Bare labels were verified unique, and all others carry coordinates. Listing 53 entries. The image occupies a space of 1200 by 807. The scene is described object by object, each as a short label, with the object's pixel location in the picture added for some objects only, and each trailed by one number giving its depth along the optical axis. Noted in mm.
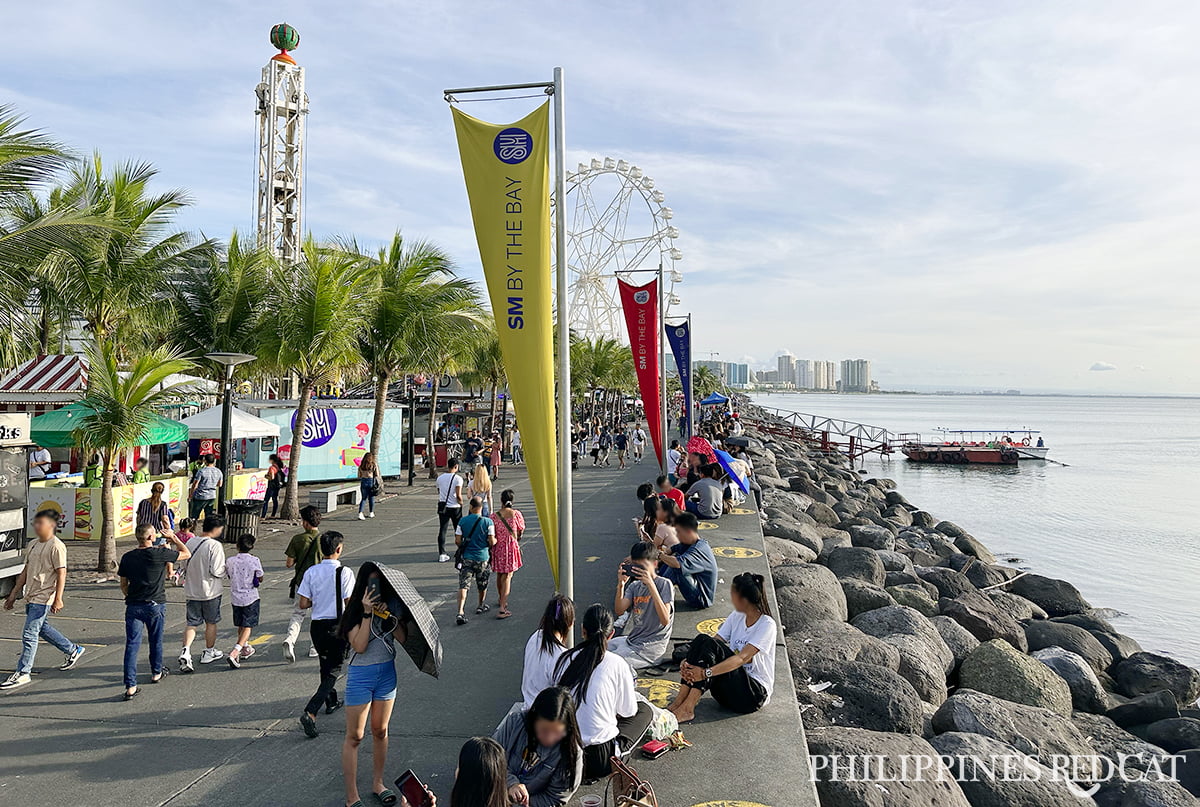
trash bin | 12898
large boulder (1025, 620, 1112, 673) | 12523
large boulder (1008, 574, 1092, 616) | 16734
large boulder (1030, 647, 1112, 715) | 10539
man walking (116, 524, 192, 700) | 7145
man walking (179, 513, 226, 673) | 7805
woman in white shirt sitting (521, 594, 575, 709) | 5215
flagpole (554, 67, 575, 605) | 7051
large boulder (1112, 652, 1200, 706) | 11406
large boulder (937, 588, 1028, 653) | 12422
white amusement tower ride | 39750
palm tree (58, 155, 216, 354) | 15734
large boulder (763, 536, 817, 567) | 13680
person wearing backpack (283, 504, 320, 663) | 8109
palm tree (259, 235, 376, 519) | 16609
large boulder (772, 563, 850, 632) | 9766
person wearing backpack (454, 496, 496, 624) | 9484
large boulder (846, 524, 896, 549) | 19781
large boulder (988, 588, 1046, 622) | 15208
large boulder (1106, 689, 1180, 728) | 9570
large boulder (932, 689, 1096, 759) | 7312
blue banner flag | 23344
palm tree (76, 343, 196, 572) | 11875
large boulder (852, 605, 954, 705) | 9055
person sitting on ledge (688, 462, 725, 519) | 13609
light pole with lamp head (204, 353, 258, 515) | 13477
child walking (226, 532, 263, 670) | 7953
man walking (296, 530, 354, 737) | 6316
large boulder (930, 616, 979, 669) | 10758
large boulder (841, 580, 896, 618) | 12219
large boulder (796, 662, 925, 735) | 7055
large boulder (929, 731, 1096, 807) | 6176
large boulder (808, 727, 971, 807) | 5273
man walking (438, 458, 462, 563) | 13078
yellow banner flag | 6777
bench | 18594
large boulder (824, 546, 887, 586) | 14094
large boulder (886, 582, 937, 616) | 13102
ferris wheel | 56750
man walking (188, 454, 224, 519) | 15195
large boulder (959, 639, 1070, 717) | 9289
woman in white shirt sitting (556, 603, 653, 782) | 4918
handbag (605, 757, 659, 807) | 4496
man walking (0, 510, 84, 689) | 7457
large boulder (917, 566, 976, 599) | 15626
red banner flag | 16047
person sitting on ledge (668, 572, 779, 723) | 6039
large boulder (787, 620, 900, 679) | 7980
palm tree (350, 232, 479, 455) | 19703
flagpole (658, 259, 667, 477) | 16811
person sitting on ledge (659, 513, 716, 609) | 8805
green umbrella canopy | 14705
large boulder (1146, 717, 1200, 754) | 8672
